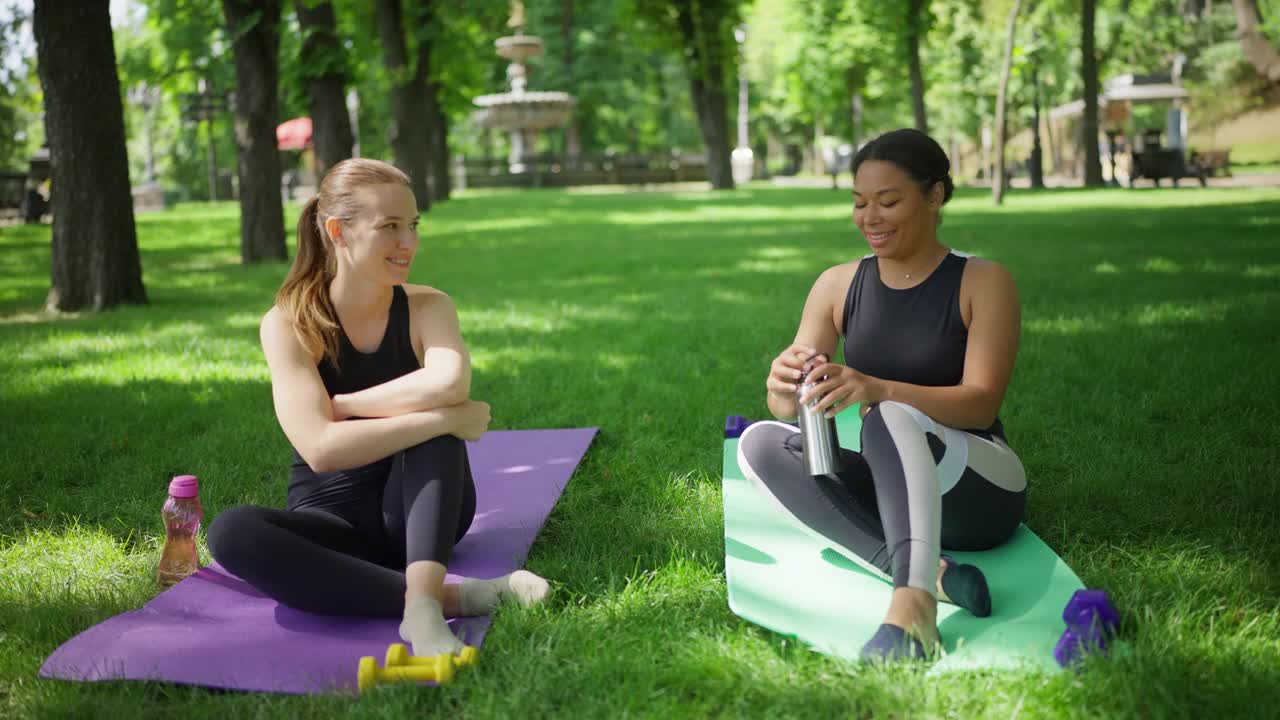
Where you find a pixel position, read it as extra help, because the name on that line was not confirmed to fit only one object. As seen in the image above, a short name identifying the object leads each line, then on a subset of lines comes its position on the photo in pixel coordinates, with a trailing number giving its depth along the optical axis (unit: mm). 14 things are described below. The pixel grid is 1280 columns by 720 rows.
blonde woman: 2910
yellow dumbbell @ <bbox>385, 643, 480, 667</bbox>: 2598
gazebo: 26000
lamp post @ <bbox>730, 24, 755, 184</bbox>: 48656
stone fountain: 37094
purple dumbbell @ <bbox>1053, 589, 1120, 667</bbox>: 2527
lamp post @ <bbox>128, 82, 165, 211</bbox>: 28797
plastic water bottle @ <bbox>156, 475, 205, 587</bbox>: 3443
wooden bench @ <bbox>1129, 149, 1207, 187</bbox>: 23422
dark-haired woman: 2889
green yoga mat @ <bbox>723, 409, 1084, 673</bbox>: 2662
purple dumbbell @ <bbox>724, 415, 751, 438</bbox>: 4730
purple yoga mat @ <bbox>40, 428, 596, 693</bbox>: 2643
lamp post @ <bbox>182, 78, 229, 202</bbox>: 27916
